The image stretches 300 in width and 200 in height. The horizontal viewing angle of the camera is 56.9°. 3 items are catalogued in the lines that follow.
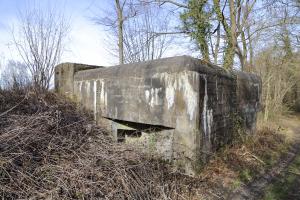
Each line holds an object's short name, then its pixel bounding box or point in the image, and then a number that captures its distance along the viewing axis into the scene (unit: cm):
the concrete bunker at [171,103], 406
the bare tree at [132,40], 1330
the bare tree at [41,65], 632
